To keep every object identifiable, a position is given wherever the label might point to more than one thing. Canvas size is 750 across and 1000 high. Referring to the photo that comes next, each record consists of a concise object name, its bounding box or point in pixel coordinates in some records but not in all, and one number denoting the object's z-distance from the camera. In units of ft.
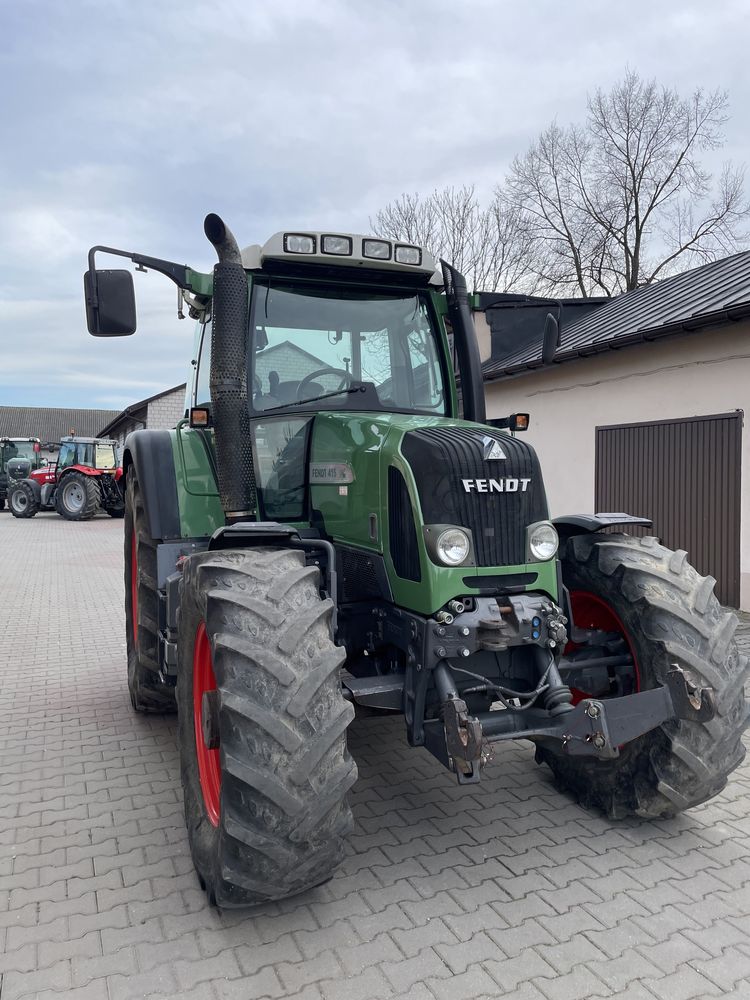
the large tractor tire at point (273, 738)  7.67
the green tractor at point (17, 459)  88.28
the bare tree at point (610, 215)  78.12
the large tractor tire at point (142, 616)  13.91
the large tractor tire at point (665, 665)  10.00
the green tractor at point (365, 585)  7.95
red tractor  72.84
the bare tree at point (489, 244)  82.99
